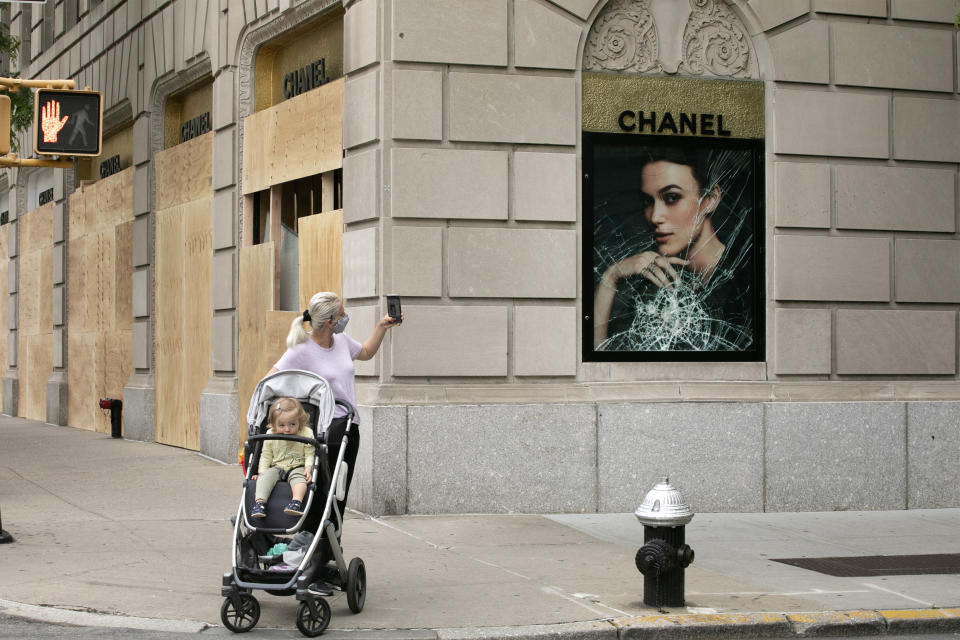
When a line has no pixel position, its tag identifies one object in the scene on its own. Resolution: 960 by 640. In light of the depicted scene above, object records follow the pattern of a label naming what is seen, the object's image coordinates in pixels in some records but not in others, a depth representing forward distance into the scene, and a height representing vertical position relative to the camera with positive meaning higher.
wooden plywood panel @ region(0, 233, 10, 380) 28.09 +0.56
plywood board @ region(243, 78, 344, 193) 12.82 +1.98
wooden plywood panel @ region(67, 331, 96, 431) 21.41 -0.81
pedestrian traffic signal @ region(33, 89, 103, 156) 10.20 +1.57
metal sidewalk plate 8.95 -1.63
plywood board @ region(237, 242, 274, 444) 14.35 +0.21
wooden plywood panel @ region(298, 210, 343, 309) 12.43 +0.74
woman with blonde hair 7.69 -0.12
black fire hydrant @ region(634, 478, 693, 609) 7.35 -1.21
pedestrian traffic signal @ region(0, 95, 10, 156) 9.95 +1.55
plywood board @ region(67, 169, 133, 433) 19.72 +0.54
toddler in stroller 6.90 -1.10
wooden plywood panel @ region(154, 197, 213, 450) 16.45 +0.15
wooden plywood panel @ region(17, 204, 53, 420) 24.23 +0.33
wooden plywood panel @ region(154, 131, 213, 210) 16.38 +2.06
